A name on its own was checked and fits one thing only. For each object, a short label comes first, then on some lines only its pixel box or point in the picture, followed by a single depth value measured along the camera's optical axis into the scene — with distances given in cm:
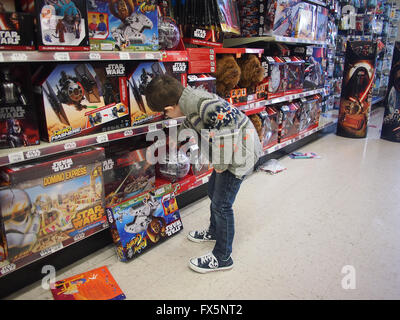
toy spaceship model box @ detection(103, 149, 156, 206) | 215
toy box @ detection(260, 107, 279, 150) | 364
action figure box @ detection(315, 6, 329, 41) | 440
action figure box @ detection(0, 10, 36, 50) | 146
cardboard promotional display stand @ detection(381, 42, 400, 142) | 498
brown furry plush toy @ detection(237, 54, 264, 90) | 322
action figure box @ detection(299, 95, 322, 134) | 442
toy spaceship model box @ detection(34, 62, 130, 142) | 174
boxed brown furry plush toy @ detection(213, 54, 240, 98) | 291
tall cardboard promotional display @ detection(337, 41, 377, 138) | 500
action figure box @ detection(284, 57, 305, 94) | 391
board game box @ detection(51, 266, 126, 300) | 174
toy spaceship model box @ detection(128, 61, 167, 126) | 212
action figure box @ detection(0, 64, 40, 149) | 158
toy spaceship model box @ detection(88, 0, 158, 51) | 184
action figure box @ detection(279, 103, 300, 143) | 399
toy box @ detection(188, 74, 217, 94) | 254
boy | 168
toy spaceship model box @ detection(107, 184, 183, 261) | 205
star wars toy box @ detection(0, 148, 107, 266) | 165
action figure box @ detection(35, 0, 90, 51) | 156
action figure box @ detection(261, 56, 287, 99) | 351
